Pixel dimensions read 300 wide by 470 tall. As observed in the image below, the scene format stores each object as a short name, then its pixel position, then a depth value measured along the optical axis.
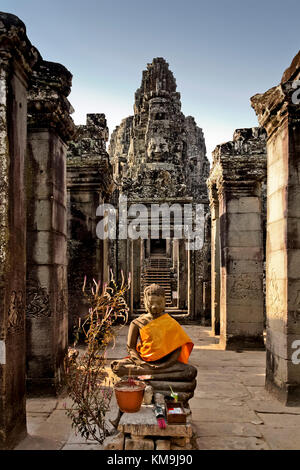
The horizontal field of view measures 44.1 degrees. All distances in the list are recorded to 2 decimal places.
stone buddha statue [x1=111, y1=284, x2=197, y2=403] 3.85
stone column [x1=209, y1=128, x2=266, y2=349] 8.07
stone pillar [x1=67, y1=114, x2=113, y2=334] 8.41
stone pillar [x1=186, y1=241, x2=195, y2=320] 11.67
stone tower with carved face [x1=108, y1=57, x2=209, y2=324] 12.18
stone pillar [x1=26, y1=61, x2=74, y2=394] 4.93
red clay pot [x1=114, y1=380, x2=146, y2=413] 3.25
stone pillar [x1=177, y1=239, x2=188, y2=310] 13.45
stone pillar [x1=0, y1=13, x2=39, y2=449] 3.19
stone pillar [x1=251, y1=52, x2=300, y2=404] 4.63
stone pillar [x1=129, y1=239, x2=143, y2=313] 12.69
